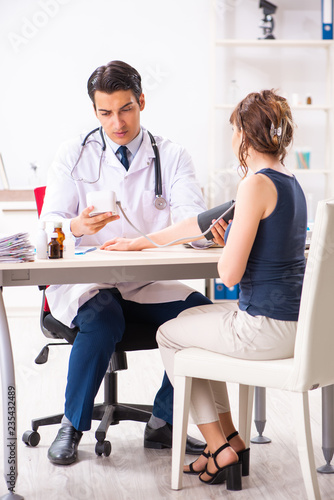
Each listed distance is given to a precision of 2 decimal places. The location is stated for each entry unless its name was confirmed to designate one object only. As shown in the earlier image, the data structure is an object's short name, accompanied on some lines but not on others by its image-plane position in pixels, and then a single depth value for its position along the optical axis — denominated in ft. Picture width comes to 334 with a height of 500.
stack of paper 11.13
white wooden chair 10.64
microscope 22.44
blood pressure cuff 11.99
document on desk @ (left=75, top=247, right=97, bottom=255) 11.95
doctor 12.15
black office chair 12.55
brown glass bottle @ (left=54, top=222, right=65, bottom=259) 11.51
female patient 10.89
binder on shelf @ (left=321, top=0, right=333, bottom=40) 21.91
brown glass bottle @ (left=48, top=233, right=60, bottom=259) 11.44
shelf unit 23.20
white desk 11.22
